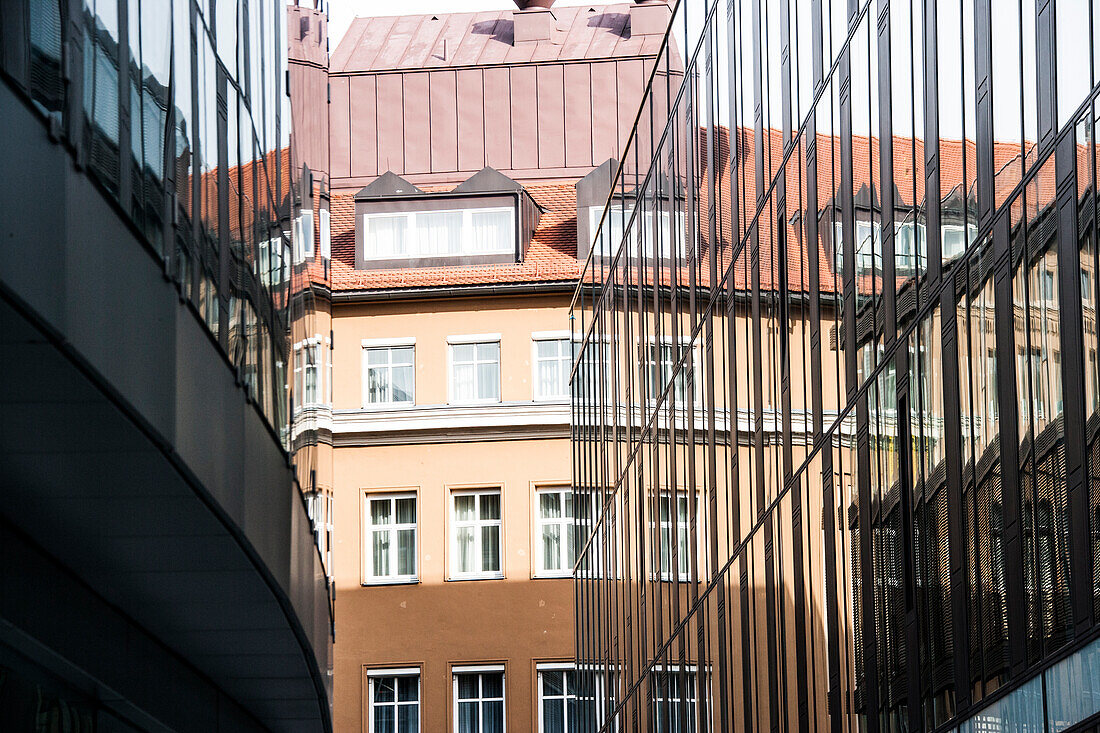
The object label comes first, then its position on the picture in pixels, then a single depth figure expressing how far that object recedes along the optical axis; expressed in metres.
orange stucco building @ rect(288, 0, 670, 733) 67.83
